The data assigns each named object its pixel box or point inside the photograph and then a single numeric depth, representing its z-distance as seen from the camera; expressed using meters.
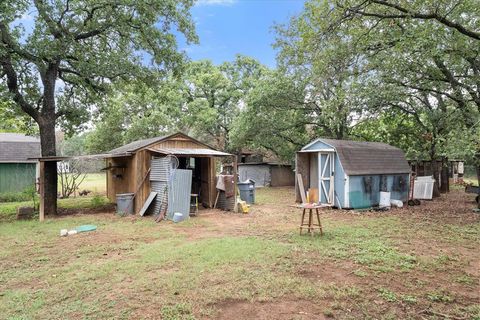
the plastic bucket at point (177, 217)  9.27
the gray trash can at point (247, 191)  13.22
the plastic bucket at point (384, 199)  11.95
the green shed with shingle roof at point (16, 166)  17.97
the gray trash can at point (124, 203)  10.66
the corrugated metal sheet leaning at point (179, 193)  9.66
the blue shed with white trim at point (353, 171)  11.53
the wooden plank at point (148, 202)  10.29
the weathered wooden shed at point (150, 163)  10.88
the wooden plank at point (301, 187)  12.15
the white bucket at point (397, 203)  12.30
